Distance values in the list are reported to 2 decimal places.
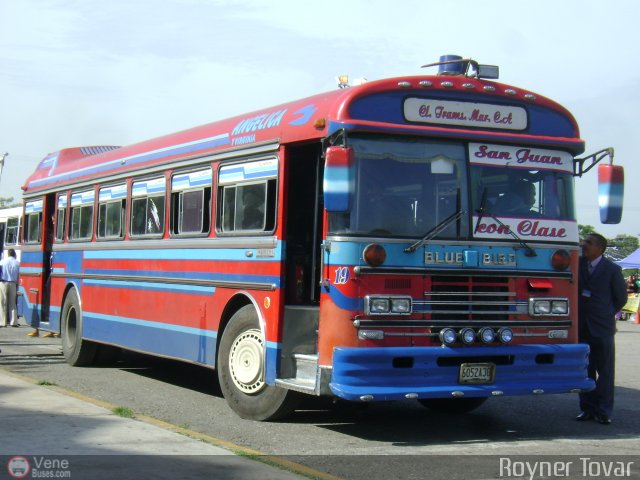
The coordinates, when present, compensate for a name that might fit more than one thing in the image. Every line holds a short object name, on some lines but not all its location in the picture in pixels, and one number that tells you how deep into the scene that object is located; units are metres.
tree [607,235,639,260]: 81.70
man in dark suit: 9.92
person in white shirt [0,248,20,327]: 21.48
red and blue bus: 8.30
